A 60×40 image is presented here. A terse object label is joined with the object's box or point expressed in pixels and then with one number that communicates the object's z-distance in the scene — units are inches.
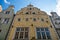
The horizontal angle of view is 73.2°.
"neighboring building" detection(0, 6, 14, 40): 229.1
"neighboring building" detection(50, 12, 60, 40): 246.5
